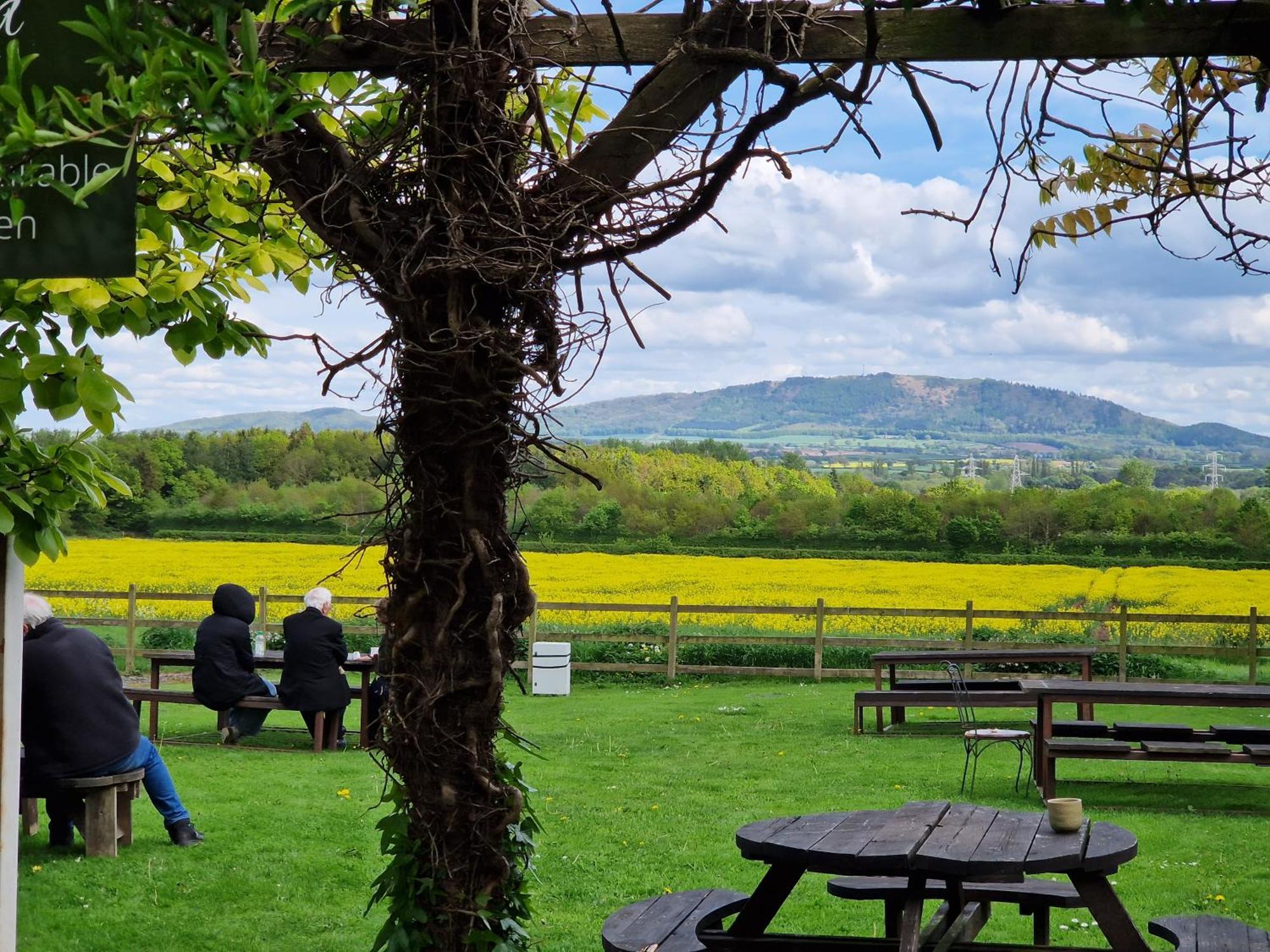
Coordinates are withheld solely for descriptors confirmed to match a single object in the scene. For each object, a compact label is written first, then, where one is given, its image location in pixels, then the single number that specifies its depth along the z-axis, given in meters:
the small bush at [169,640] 17.56
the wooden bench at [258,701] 10.28
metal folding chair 8.88
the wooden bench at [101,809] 6.44
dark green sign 2.38
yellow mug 4.24
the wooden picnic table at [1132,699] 8.30
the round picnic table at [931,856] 3.81
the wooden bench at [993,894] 4.78
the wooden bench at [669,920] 4.04
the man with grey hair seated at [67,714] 6.43
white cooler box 15.30
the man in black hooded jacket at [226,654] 9.90
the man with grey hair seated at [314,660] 9.78
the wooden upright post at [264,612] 17.05
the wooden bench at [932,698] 10.73
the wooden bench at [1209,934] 4.11
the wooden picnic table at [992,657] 12.60
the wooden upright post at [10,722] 4.11
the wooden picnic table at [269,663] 9.99
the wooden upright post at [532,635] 15.11
